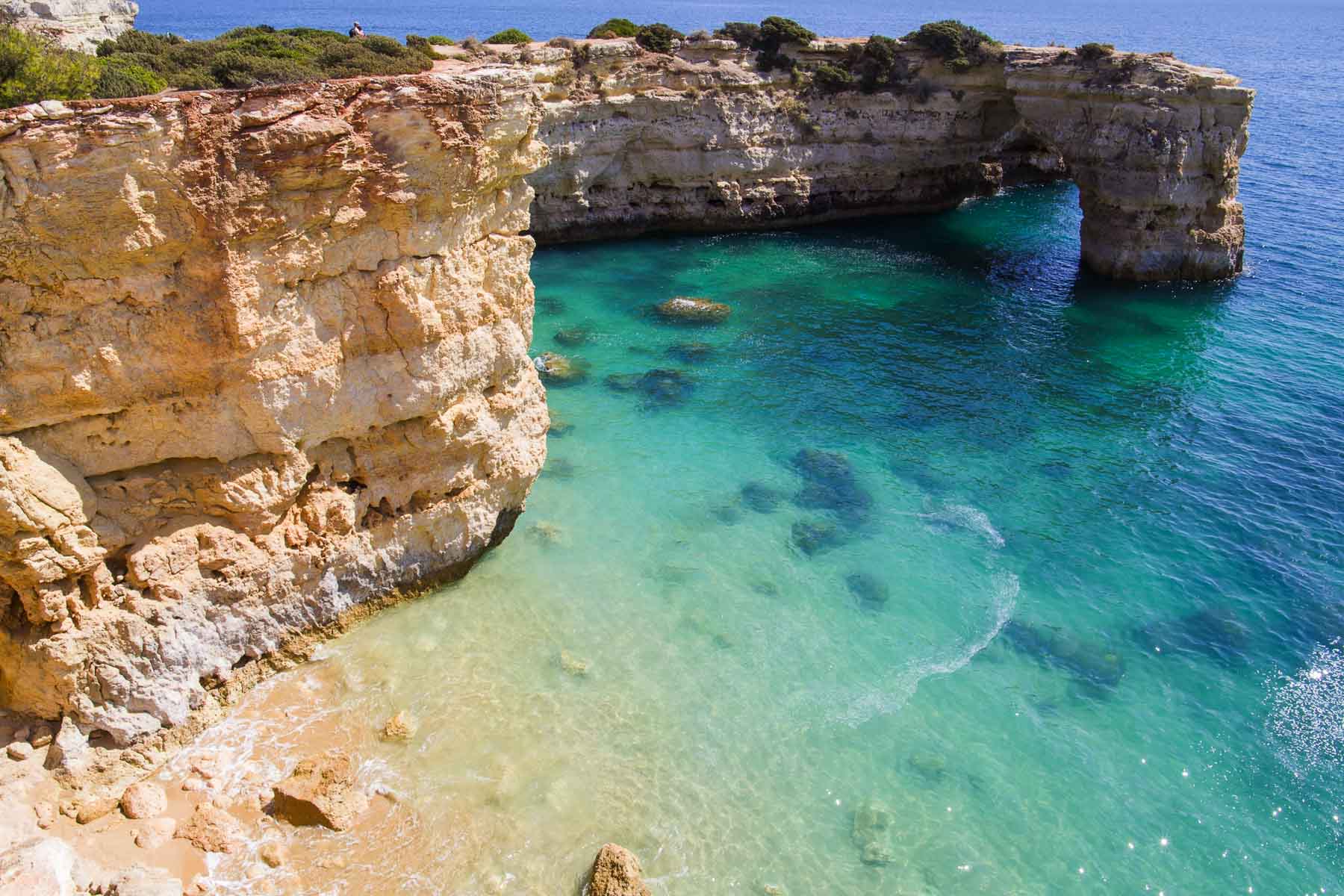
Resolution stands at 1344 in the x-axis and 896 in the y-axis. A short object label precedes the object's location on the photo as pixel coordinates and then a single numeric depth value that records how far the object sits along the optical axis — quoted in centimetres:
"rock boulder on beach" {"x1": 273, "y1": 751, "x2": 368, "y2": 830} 1295
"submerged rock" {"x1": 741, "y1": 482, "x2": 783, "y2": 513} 2197
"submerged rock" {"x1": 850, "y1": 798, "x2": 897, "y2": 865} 1345
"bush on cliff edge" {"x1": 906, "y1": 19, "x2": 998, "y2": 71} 4303
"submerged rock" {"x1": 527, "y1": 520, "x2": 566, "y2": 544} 2014
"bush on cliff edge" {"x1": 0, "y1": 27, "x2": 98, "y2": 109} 1525
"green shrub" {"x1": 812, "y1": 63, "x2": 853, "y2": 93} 4288
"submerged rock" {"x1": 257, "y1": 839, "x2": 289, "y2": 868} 1242
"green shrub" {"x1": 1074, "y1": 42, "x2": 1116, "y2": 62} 3756
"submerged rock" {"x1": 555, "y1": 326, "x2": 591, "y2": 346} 3175
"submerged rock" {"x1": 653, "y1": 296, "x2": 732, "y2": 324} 3400
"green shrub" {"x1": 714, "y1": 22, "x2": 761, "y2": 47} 4347
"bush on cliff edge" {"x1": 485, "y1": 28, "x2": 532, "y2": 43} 4359
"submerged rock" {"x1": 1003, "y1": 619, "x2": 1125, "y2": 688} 1727
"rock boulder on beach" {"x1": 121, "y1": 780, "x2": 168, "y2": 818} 1274
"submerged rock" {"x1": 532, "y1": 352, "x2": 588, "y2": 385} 2869
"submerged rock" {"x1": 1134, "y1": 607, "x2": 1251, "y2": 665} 1789
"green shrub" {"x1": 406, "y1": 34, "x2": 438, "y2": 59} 3314
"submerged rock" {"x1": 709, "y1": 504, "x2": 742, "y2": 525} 2138
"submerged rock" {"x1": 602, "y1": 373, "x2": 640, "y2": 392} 2827
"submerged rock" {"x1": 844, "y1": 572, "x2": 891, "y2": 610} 1890
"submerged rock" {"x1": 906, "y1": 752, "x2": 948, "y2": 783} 1488
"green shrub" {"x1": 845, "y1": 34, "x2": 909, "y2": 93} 4331
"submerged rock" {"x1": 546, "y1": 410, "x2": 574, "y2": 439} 2520
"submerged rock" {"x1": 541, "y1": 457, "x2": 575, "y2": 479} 2295
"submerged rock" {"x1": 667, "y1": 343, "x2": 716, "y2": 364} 3062
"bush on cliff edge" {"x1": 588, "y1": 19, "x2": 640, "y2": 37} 4472
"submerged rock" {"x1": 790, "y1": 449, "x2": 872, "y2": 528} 2197
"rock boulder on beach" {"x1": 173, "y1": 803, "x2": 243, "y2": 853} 1251
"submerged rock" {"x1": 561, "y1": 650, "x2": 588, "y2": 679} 1639
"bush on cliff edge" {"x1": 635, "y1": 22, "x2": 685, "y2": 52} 4203
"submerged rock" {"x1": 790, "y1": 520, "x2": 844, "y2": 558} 2052
